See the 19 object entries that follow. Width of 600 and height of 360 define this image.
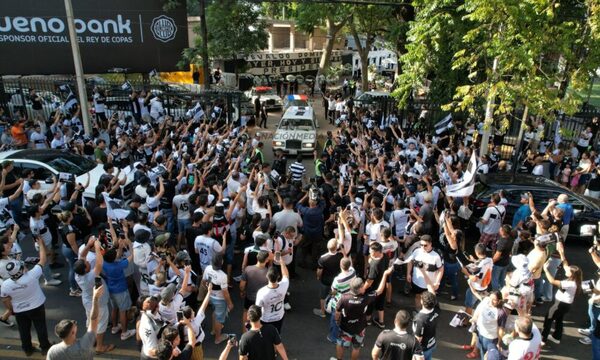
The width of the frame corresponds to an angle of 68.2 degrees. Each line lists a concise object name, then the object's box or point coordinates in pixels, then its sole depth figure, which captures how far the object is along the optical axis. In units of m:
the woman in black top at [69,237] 6.75
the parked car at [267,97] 24.55
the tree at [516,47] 10.54
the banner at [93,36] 20.12
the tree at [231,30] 19.91
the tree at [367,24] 25.67
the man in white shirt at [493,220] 8.14
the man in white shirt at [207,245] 6.61
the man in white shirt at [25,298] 5.48
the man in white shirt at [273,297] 5.41
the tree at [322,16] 25.62
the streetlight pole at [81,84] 13.73
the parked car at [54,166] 10.24
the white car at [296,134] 15.74
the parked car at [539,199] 9.54
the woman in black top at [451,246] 6.90
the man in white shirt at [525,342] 4.64
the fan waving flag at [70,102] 15.69
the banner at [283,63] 34.00
